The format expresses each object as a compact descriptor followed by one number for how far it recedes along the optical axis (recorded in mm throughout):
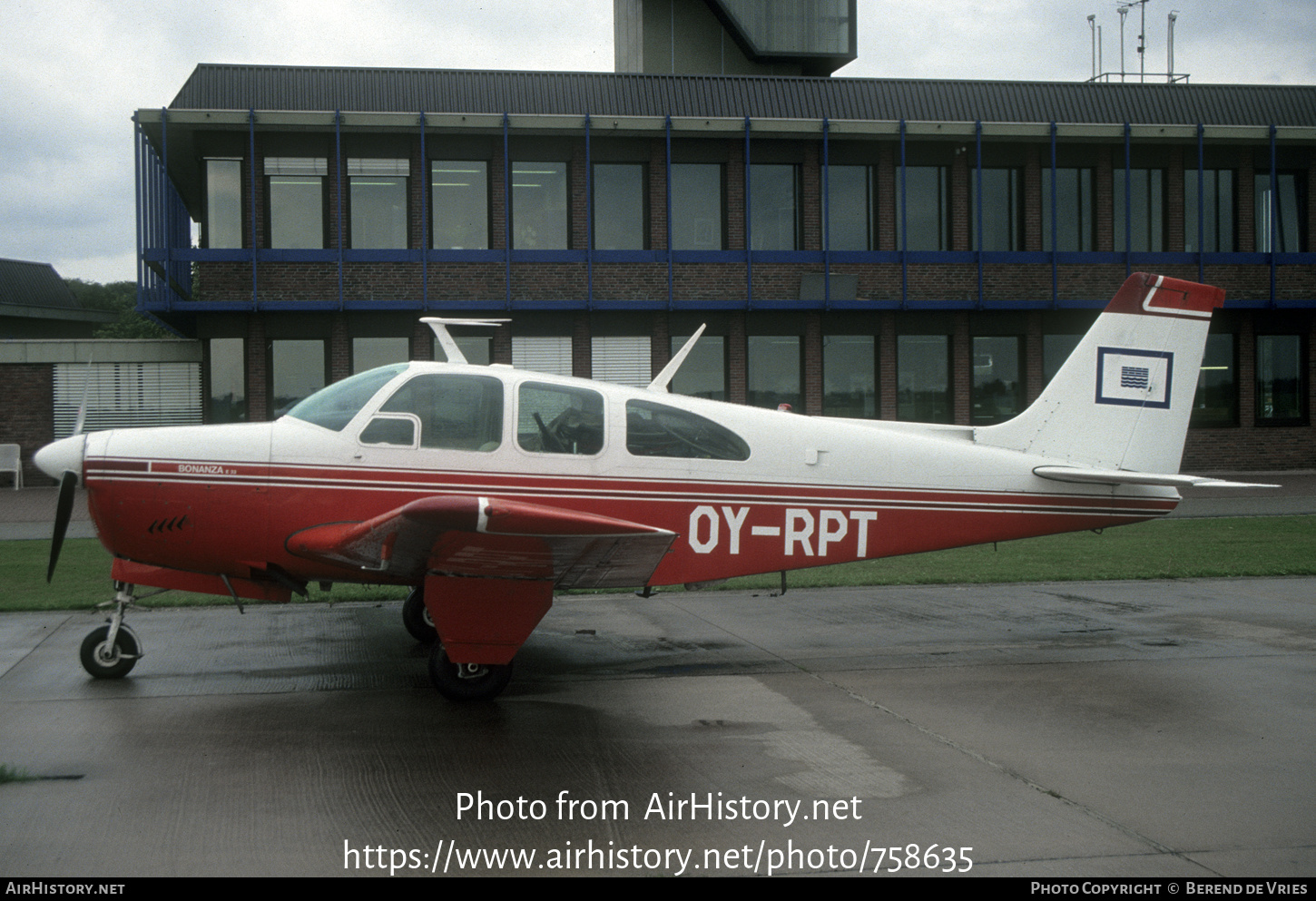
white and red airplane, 6430
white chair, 22991
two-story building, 22156
